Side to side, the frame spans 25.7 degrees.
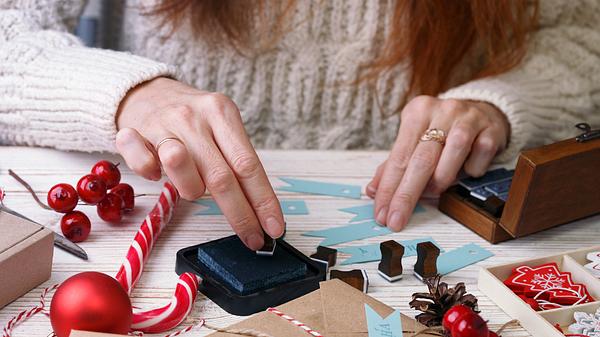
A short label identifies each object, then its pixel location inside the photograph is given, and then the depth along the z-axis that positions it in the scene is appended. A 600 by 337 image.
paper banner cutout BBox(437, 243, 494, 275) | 0.85
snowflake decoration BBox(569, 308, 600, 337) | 0.77
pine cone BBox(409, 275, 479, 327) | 0.77
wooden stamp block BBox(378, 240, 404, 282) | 0.82
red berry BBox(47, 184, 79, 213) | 0.86
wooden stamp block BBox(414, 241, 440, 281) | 0.82
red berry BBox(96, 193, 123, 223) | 0.87
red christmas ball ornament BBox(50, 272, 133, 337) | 0.72
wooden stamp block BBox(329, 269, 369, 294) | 0.80
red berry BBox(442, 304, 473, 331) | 0.74
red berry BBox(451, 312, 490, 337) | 0.73
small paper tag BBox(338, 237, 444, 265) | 0.85
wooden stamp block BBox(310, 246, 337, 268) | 0.83
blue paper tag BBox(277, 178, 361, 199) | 0.94
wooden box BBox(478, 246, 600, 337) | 0.78
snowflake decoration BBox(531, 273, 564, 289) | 0.80
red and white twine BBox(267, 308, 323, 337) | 0.73
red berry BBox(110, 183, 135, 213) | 0.88
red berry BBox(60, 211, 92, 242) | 0.84
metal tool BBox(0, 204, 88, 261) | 0.83
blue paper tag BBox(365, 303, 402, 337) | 0.74
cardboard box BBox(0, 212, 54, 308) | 0.76
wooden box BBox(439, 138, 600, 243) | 0.85
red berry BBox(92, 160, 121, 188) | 0.89
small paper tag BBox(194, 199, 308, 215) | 0.90
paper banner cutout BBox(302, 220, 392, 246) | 0.87
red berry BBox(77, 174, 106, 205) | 0.87
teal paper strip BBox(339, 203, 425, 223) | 0.91
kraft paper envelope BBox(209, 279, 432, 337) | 0.74
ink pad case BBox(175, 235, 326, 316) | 0.78
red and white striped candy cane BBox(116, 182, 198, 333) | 0.76
